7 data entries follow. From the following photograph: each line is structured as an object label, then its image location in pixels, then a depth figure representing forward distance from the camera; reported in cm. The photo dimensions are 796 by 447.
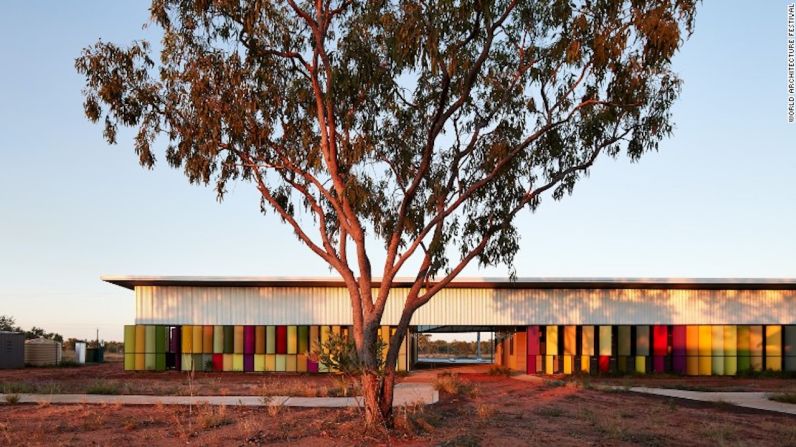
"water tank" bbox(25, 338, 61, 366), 4624
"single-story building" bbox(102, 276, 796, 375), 3603
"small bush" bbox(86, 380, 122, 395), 2366
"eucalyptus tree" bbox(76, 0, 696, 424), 1566
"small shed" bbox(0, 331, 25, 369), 4281
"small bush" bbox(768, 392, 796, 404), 2355
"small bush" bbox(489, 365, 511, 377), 3716
